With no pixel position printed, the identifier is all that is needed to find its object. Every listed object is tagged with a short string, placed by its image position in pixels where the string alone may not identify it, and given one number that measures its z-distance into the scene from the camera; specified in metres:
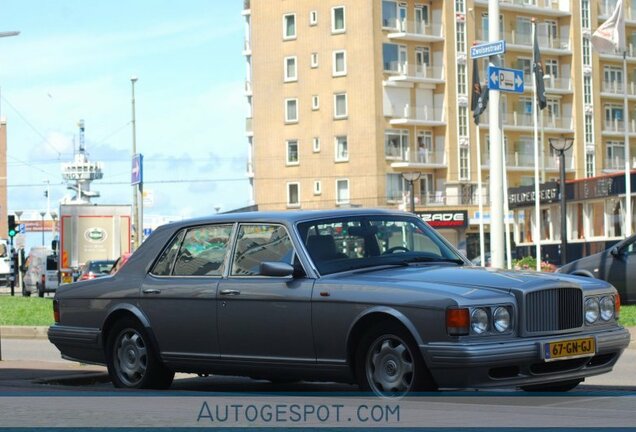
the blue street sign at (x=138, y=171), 50.02
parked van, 58.00
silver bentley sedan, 9.09
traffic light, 50.28
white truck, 48.38
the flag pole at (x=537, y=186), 48.12
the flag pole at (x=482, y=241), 51.47
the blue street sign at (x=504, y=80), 19.88
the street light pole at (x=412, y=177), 55.44
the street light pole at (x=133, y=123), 69.44
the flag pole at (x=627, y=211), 44.95
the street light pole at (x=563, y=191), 38.97
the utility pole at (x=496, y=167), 20.66
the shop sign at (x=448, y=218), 83.25
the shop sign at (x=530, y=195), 60.31
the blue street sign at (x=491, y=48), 19.80
